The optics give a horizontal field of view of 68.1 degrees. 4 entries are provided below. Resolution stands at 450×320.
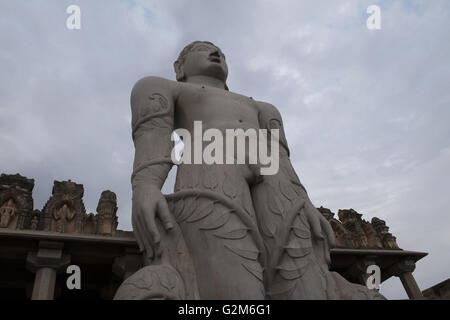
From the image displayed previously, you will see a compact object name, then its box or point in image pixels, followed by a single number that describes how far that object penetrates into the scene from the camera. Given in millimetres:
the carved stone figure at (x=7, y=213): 6684
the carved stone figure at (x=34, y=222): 6946
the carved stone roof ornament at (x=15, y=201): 6820
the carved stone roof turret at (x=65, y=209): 7121
